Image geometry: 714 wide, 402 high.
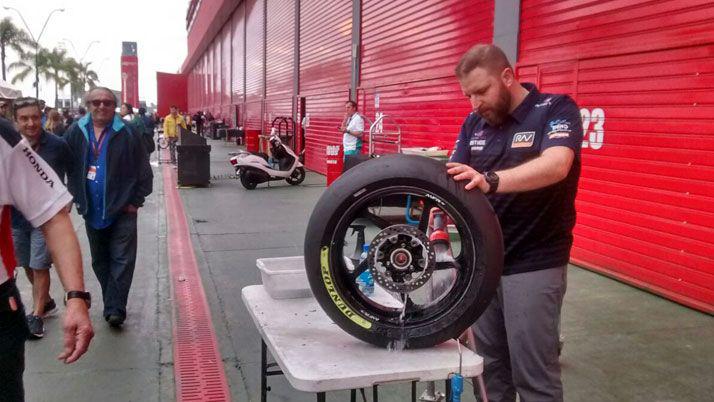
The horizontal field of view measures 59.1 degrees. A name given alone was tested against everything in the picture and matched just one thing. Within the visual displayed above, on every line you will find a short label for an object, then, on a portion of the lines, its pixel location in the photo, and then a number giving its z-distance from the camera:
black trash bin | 13.65
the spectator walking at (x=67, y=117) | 24.27
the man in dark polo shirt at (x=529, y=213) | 2.46
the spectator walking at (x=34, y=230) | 4.69
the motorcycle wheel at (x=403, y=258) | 2.14
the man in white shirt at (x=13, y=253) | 1.93
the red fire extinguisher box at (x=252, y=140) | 23.47
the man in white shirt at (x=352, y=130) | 11.93
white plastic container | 2.75
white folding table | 1.96
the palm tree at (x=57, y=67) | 75.64
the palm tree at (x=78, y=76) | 88.94
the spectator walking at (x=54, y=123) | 12.64
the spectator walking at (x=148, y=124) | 10.95
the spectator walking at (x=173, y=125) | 18.91
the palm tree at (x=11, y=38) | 51.03
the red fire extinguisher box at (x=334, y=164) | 12.38
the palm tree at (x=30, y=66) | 60.06
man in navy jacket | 4.84
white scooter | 13.55
